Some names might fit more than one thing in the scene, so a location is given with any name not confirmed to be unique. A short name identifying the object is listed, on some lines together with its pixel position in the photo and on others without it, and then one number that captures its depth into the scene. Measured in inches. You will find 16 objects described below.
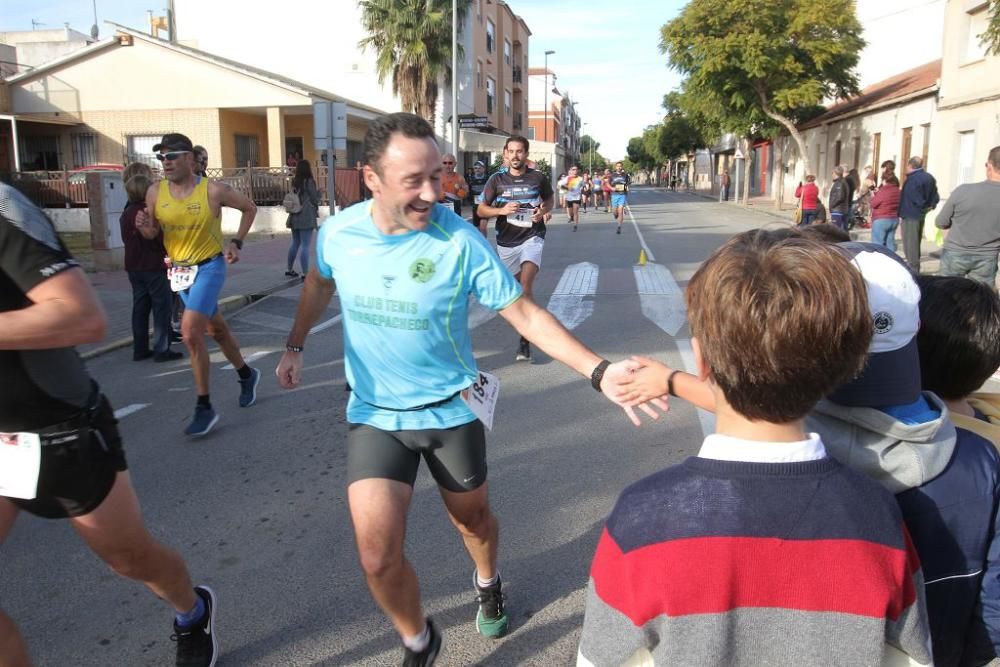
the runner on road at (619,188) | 931.5
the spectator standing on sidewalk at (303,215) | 513.0
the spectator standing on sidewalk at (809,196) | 713.0
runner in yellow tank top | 213.0
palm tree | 1245.1
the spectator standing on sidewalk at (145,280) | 311.7
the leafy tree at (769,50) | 1155.3
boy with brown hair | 53.0
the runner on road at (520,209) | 301.9
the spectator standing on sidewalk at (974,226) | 311.6
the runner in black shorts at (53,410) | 82.2
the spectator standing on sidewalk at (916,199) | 470.9
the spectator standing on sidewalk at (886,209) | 510.9
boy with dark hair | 74.0
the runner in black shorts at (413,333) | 102.0
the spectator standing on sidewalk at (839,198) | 608.7
